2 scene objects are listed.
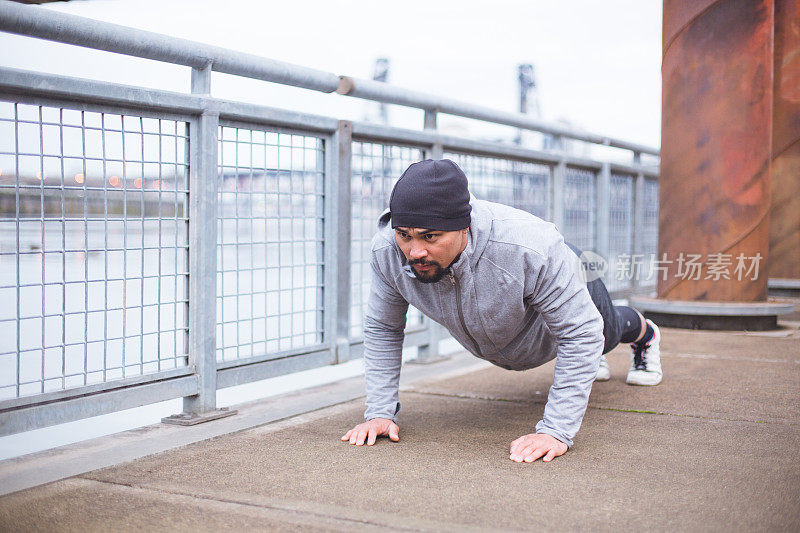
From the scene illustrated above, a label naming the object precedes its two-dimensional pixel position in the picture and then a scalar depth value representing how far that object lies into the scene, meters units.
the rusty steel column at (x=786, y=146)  8.45
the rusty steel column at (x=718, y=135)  5.79
